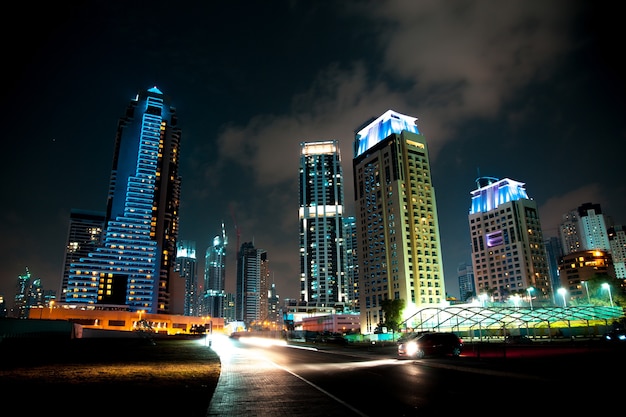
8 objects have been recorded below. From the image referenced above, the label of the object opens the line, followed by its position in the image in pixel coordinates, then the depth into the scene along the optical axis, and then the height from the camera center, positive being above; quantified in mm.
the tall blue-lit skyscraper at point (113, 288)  150125 +12667
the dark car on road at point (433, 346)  28859 -1787
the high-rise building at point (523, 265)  188625 +24037
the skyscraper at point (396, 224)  155375 +37448
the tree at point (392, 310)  127000 +2937
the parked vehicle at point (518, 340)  49094 -2655
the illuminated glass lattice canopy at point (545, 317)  71438 +133
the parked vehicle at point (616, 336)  41975 -1906
